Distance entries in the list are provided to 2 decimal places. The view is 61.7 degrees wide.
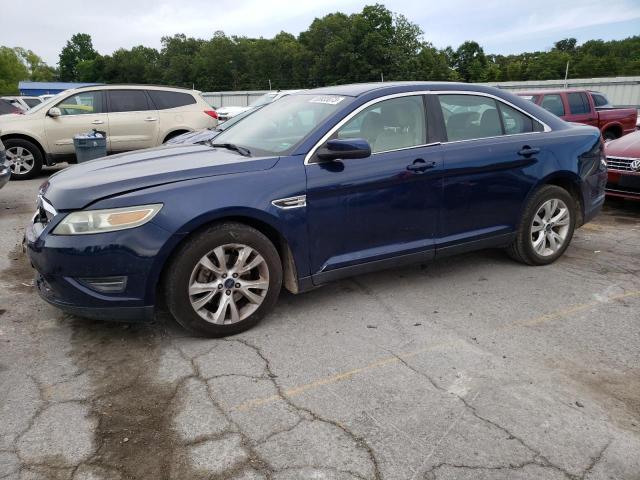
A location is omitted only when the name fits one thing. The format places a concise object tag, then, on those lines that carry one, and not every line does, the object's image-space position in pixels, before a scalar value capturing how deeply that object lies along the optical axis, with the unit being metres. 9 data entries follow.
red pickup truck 12.13
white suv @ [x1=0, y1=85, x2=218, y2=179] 9.95
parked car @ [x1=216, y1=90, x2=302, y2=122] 15.77
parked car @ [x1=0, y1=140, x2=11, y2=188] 7.29
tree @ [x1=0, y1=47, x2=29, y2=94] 81.81
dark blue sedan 3.34
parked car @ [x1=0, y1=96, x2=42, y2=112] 22.04
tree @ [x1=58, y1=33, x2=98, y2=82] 112.88
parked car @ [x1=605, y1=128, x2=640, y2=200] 7.15
